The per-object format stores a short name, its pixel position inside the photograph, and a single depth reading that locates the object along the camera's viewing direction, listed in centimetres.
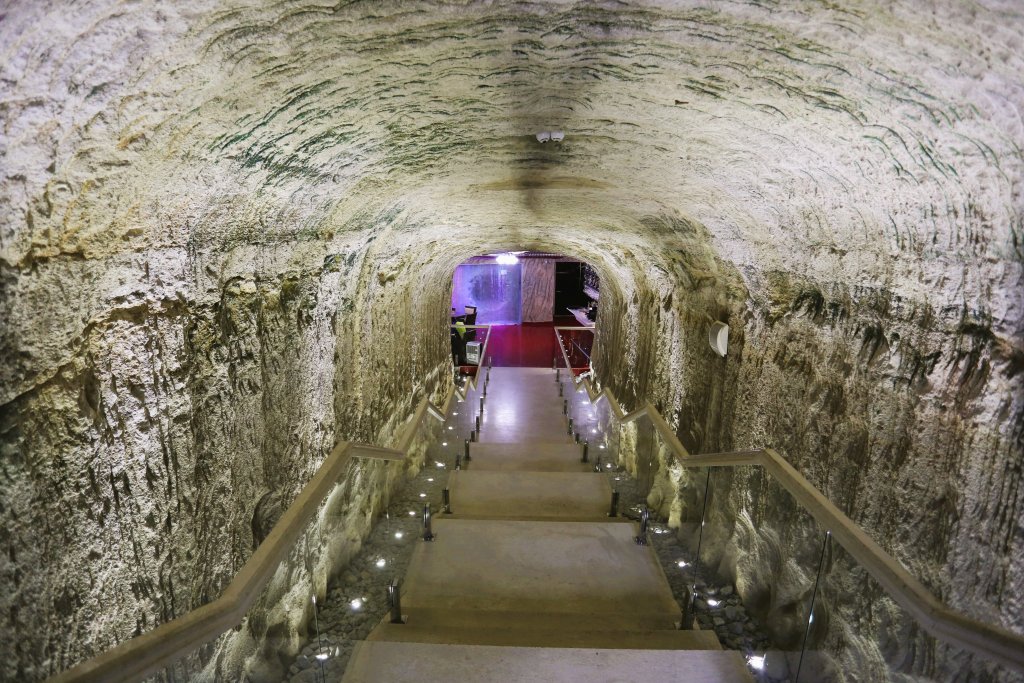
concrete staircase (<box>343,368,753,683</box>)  261
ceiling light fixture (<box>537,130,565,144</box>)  265
